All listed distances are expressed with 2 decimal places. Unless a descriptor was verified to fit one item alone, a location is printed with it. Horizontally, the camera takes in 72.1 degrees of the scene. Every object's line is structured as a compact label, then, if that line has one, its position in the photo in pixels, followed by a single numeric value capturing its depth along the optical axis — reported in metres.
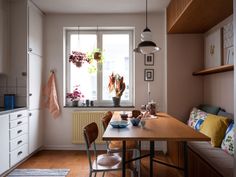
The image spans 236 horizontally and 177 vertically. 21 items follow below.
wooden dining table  1.29
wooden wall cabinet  1.91
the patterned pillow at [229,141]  1.67
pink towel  2.96
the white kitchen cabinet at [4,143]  1.97
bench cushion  1.38
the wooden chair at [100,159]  1.44
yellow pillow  1.85
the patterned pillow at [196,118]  2.26
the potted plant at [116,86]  2.94
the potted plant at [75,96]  3.05
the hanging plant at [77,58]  2.92
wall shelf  1.97
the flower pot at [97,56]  2.92
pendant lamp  1.91
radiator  2.96
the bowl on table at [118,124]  1.64
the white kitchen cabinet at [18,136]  2.15
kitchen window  3.16
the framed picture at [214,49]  2.34
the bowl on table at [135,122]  1.72
